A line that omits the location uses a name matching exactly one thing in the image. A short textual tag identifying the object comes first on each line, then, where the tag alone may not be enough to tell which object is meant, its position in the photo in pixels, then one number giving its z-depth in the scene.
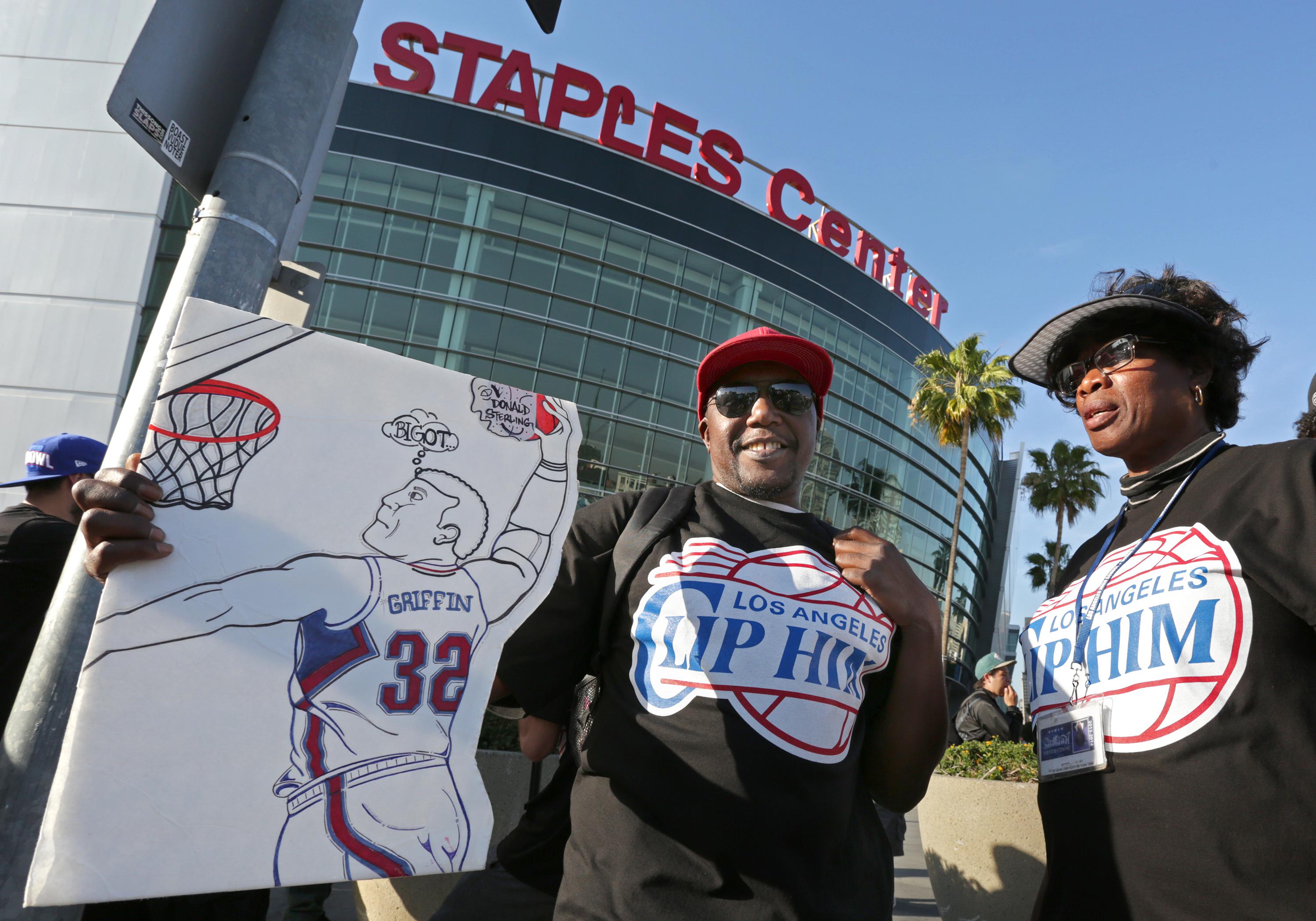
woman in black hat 1.37
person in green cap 6.06
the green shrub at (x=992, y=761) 3.62
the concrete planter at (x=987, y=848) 3.38
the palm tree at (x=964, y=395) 21.08
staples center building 21.62
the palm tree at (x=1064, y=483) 30.50
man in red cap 1.42
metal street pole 1.50
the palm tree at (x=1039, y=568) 37.12
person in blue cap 2.38
